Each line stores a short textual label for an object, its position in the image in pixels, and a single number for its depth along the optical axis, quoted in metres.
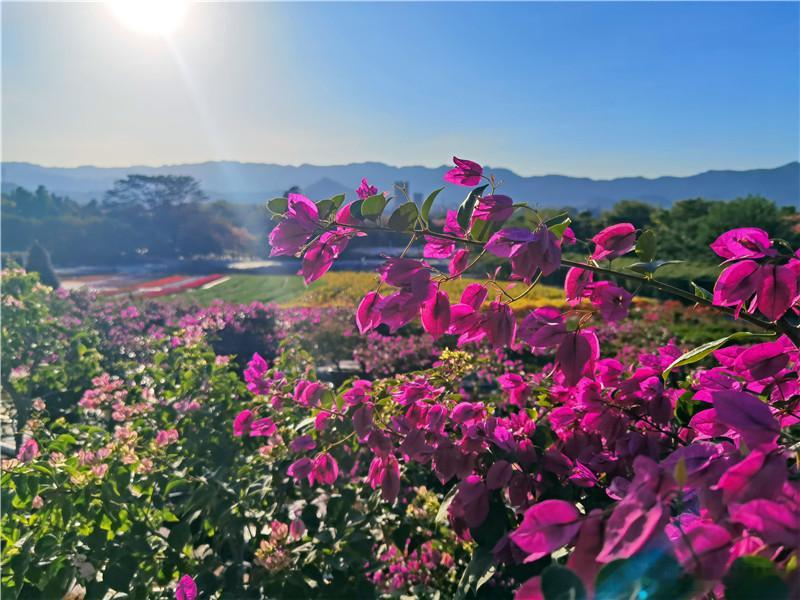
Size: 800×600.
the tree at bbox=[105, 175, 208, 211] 51.03
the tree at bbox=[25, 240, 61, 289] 14.28
